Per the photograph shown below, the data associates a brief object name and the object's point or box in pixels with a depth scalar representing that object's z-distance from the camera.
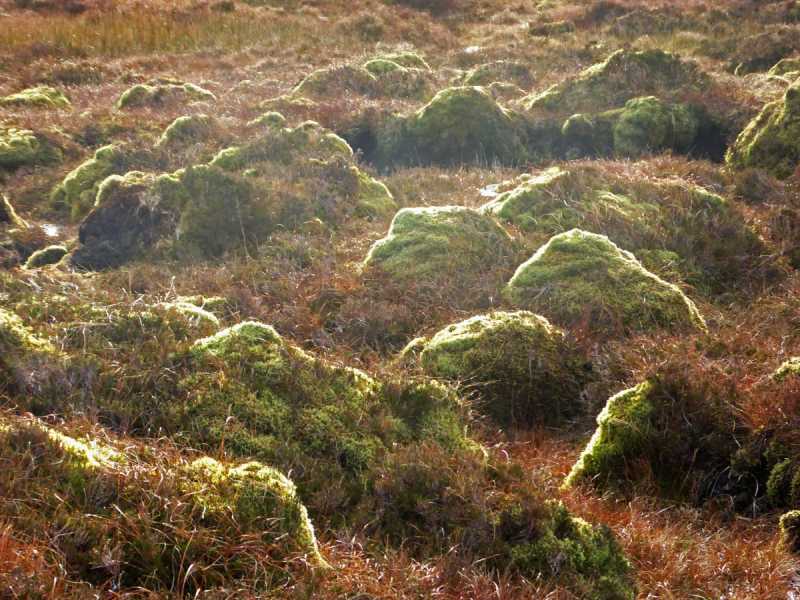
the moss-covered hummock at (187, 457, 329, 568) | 3.63
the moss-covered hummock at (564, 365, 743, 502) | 5.32
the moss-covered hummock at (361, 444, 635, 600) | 3.97
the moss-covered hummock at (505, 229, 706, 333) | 7.42
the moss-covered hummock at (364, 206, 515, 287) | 8.61
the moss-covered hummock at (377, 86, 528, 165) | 14.20
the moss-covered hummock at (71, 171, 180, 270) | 10.02
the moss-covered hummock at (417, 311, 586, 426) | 6.29
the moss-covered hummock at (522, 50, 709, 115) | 15.40
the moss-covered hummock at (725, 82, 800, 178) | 11.92
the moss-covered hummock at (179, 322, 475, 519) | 4.65
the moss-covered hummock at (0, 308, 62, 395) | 4.78
